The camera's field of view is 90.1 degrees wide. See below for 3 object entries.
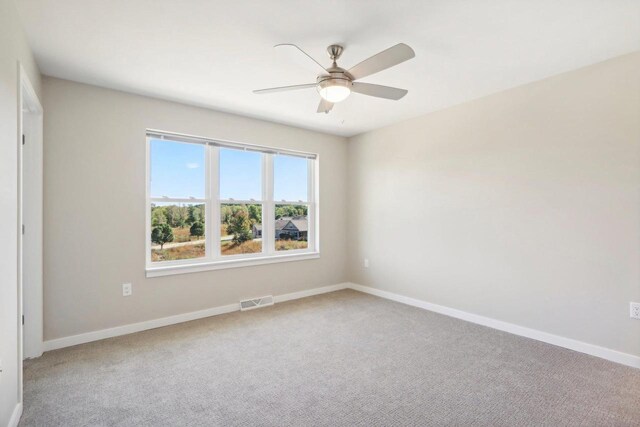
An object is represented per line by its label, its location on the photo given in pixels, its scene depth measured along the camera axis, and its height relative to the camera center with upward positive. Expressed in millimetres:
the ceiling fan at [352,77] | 1933 +960
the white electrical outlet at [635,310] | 2484 -756
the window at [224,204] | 3533 +141
